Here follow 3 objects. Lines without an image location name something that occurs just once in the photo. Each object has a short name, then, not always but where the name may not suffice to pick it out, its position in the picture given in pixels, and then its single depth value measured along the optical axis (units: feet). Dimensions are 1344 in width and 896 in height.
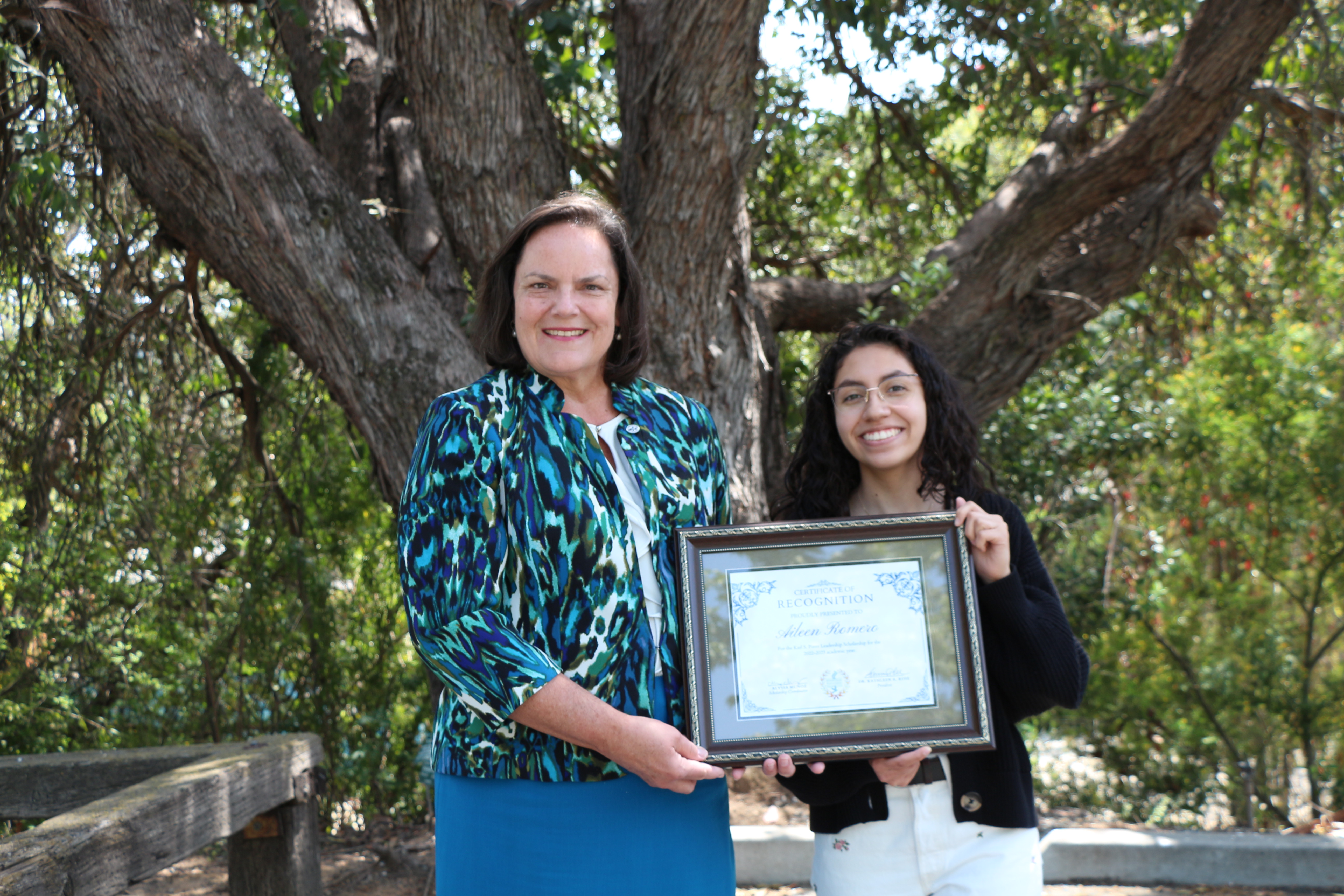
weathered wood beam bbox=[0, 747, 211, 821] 10.12
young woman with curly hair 6.40
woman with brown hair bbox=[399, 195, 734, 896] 5.75
